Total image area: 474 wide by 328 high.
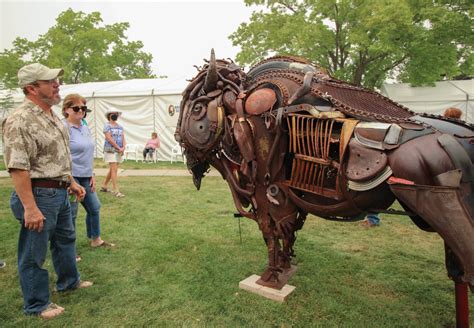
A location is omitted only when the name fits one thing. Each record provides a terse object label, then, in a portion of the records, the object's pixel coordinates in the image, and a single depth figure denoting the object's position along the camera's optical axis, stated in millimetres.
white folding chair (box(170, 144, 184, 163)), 14441
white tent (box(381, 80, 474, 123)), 12325
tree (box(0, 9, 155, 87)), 26684
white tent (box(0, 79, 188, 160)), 14094
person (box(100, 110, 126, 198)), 7859
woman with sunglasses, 4297
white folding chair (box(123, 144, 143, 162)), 14898
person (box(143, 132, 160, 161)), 14219
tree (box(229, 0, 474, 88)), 11555
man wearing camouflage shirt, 2912
